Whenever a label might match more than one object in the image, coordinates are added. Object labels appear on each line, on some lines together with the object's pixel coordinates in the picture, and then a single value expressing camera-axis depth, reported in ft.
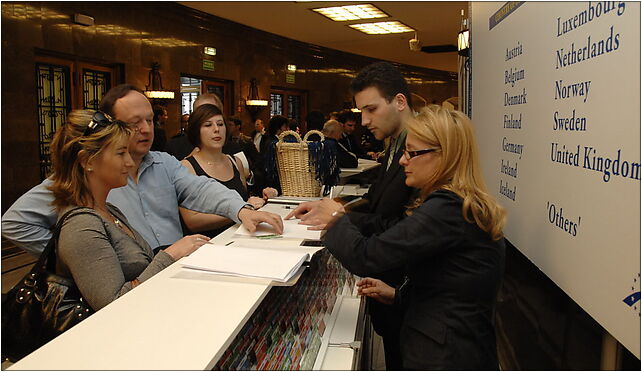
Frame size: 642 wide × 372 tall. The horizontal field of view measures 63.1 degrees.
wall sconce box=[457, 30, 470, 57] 12.67
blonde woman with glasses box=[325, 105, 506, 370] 4.56
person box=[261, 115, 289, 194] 9.51
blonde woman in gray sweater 4.75
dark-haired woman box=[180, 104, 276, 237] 10.07
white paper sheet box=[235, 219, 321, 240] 6.23
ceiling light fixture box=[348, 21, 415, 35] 36.27
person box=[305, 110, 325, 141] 20.24
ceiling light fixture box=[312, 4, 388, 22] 31.14
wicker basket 9.09
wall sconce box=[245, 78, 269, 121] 37.89
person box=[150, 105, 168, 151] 17.30
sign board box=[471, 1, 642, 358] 3.78
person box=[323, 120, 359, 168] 15.84
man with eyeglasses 7.27
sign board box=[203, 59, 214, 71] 33.85
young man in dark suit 6.21
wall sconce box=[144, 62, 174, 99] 29.35
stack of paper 4.55
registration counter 3.13
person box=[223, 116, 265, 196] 11.83
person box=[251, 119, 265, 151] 31.41
